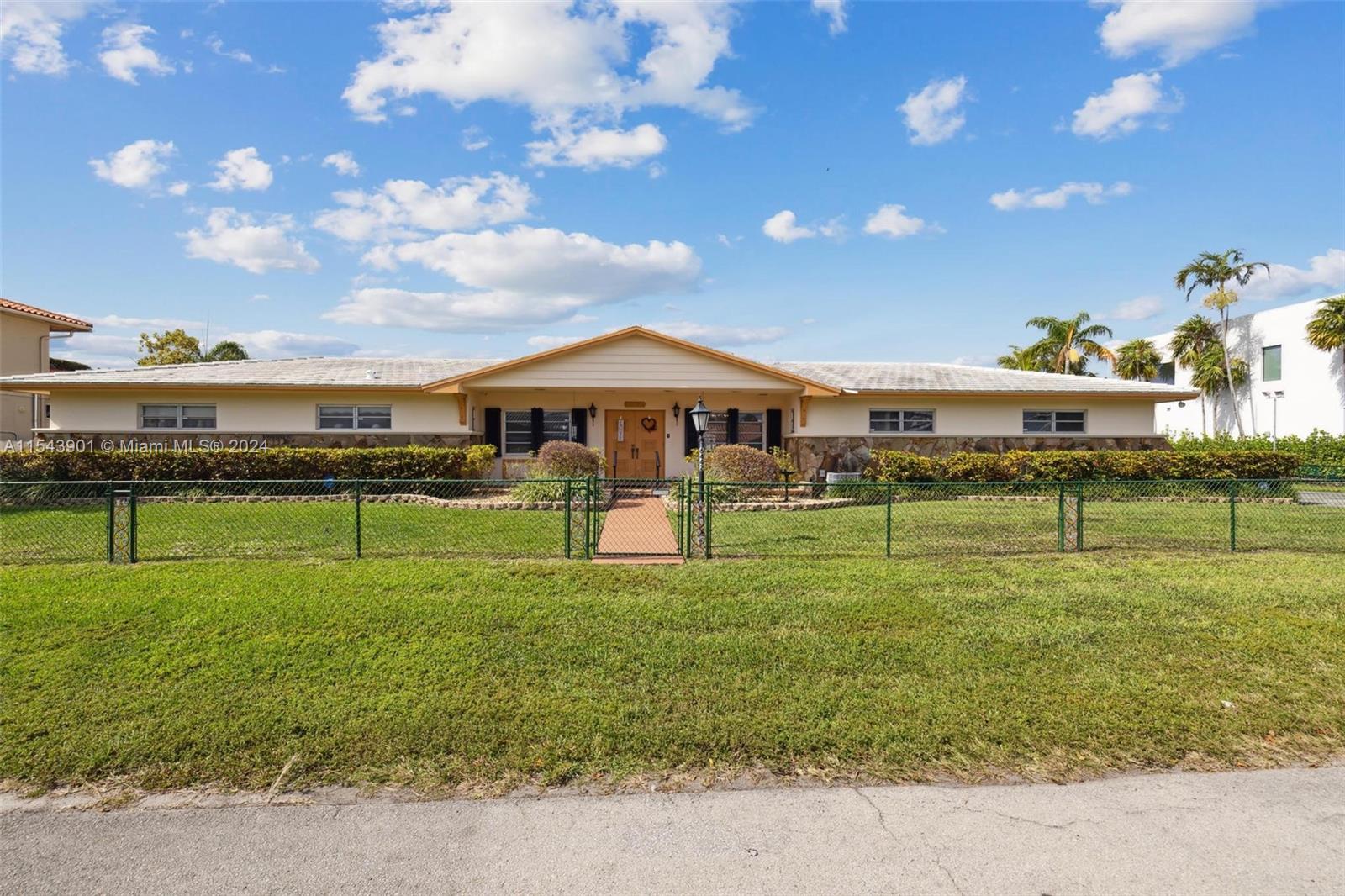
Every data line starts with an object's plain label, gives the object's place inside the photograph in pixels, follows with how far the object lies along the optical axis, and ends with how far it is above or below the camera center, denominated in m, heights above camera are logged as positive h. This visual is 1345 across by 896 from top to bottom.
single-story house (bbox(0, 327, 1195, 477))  17.69 +1.26
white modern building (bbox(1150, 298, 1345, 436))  24.91 +2.62
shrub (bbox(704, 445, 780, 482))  15.66 -0.27
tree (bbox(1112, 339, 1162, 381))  33.59 +4.25
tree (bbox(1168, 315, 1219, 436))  30.56 +4.77
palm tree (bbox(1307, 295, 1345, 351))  23.56 +4.13
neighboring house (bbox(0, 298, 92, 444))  22.25 +3.34
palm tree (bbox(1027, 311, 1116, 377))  35.50 +5.39
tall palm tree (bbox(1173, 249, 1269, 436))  29.52 +7.42
